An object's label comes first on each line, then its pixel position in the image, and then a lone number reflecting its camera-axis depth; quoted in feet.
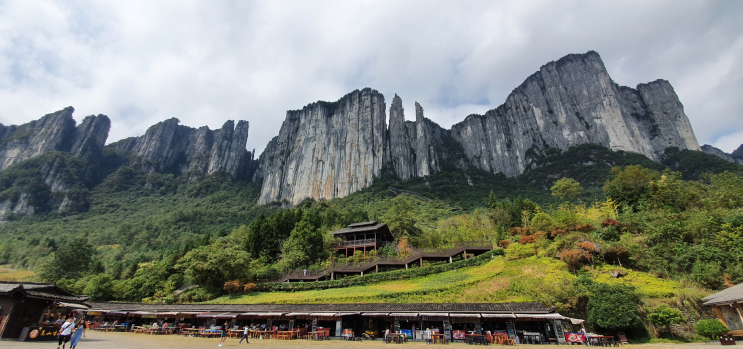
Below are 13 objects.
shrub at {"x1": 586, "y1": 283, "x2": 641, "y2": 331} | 54.34
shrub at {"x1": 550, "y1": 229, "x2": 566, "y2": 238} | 102.43
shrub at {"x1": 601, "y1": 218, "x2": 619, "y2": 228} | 92.53
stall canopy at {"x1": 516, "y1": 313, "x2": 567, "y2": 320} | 53.52
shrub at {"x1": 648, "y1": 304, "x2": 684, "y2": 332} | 55.26
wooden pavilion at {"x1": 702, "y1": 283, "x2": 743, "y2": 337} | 50.47
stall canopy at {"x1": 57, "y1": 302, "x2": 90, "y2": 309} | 64.34
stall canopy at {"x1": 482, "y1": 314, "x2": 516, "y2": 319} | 55.52
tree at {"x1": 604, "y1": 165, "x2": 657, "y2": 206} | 115.65
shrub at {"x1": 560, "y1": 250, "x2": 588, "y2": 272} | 80.23
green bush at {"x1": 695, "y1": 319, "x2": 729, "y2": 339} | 49.19
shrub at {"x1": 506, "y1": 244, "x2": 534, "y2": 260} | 98.63
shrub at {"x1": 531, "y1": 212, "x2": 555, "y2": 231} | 113.70
